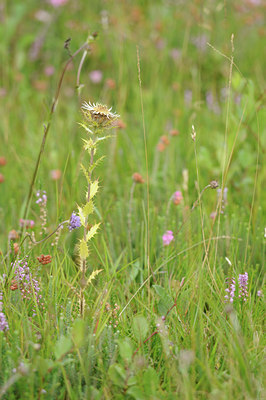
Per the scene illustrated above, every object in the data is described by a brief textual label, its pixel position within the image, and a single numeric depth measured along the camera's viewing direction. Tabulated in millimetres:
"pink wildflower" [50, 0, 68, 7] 3000
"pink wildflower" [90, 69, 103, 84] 2711
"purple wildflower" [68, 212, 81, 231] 1867
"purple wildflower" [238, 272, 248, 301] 1863
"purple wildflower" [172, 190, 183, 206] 2046
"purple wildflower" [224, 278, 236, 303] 1860
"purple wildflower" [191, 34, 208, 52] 2949
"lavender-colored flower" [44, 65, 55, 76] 2784
